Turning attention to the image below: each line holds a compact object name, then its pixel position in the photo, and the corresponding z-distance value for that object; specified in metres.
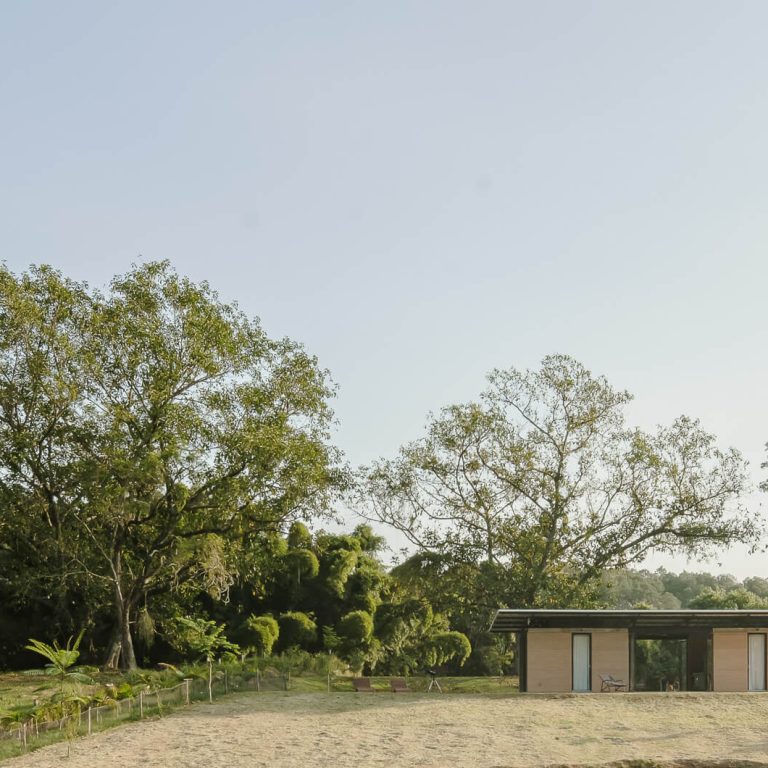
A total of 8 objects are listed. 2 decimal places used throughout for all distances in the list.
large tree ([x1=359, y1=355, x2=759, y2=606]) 31.61
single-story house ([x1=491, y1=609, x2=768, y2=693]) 25.09
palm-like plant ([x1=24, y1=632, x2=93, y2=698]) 21.12
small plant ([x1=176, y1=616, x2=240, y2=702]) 24.93
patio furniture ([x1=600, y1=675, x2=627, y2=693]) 24.94
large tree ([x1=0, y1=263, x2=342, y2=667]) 28.53
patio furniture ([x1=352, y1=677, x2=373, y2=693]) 25.58
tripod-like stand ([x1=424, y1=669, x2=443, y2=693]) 26.64
